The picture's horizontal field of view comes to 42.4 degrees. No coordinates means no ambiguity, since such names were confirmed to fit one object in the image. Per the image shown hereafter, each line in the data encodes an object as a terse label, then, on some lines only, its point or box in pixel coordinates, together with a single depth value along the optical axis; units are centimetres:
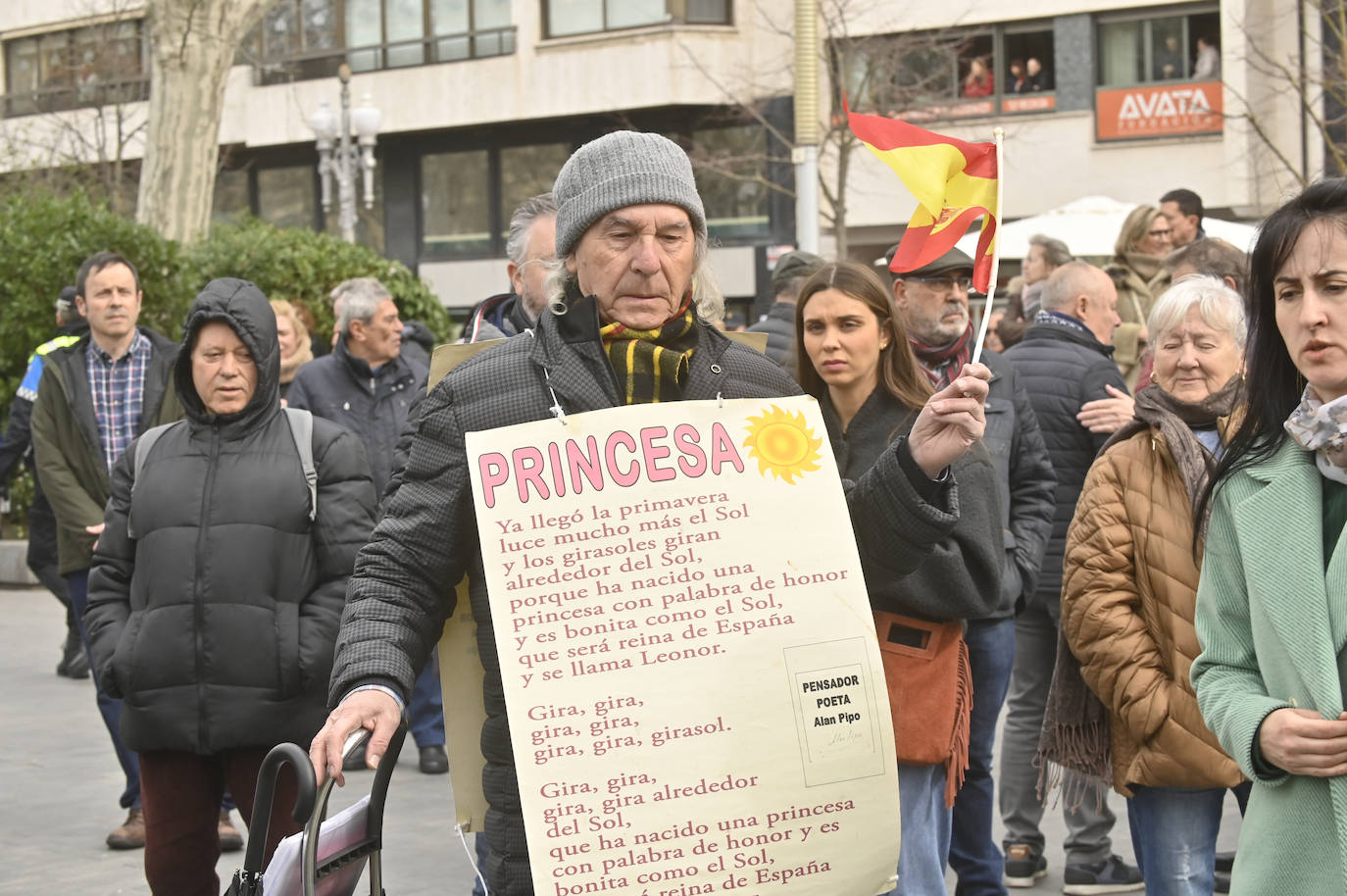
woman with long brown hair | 425
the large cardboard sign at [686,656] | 274
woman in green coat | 275
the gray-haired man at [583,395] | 300
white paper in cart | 278
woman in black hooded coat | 485
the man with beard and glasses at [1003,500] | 552
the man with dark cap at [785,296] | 725
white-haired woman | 439
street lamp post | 2464
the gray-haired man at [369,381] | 855
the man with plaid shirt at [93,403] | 718
